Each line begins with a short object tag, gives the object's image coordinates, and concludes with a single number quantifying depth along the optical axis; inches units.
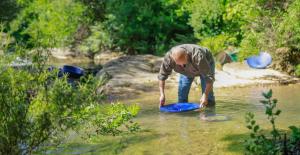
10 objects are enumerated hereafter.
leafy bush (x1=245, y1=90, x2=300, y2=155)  171.5
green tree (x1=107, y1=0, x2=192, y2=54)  932.0
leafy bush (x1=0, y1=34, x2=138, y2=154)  182.7
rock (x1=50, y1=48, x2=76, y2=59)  1112.2
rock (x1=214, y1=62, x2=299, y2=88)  558.2
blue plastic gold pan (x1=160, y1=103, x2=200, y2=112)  380.0
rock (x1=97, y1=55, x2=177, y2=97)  566.3
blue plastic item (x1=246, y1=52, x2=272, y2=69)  603.4
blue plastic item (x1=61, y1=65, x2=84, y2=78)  699.4
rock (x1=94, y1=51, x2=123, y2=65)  1042.7
